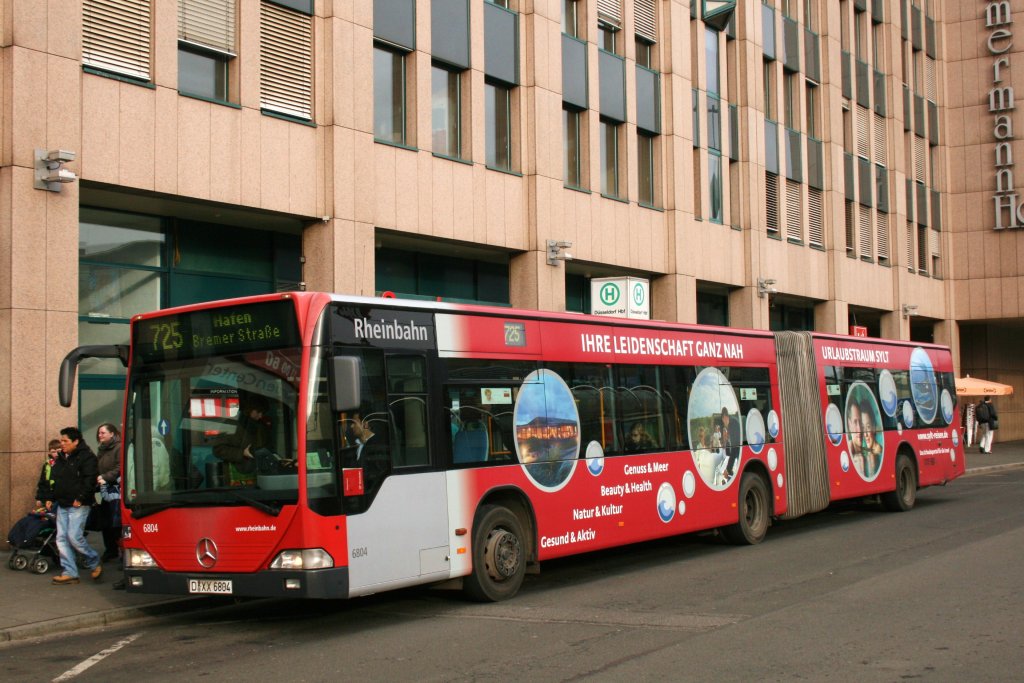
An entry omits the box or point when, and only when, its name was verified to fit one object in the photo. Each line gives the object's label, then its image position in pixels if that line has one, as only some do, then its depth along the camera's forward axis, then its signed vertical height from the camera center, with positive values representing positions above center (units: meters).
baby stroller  13.10 -1.20
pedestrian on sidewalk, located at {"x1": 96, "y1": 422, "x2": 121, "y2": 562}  13.37 -0.45
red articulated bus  9.60 -0.17
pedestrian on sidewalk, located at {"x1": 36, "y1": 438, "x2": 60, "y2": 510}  12.77 -0.51
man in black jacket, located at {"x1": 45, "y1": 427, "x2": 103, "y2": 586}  12.57 -0.66
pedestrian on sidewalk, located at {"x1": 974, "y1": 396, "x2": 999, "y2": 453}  38.91 -0.31
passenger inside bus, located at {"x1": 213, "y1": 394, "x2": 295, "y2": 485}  9.66 -0.14
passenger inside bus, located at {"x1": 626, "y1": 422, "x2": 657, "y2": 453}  13.70 -0.23
